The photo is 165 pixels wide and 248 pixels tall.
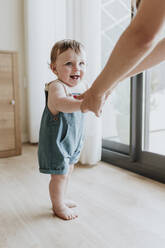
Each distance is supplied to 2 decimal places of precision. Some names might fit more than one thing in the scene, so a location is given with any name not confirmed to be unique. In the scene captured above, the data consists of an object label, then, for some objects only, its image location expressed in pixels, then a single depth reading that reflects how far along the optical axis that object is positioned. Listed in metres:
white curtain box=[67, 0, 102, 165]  1.52
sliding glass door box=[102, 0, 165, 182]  1.51
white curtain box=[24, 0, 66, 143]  2.22
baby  0.98
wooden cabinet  1.82
